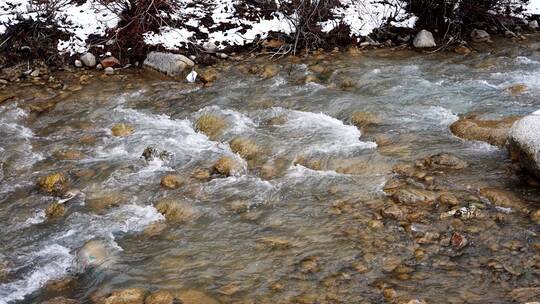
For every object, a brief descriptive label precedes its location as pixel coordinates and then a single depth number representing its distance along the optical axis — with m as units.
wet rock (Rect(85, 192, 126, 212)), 4.87
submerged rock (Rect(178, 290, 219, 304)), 3.57
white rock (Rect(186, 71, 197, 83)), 7.89
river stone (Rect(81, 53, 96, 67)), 8.30
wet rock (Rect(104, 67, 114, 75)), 8.12
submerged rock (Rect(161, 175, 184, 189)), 5.16
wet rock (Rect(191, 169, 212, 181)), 5.30
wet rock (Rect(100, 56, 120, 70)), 8.27
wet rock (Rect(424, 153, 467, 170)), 5.04
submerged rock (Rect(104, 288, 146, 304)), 3.61
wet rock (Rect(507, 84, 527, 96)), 6.69
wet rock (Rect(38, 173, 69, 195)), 5.17
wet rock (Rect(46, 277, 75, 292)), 3.80
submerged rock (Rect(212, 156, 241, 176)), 5.34
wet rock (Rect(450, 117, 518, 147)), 5.40
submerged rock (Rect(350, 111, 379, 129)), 6.20
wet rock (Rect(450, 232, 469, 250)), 3.90
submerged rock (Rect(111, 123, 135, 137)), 6.30
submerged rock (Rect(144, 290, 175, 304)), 3.58
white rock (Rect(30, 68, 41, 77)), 8.02
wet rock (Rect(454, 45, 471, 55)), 8.47
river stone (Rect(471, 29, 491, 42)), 8.99
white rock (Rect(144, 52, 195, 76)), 8.07
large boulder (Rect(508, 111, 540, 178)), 4.45
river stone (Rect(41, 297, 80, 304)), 3.61
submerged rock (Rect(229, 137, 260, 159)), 5.73
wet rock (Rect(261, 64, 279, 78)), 7.92
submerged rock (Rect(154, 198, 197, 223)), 4.67
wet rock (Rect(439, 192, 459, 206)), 4.42
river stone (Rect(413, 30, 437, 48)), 8.82
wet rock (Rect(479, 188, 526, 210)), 4.34
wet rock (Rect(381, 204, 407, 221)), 4.32
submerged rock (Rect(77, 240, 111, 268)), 4.02
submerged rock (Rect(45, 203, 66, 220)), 4.74
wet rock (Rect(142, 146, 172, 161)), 5.70
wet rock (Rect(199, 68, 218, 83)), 7.85
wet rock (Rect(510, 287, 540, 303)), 3.27
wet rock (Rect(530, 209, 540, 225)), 4.12
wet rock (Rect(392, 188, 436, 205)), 4.49
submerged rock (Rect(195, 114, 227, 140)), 6.27
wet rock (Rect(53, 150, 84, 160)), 5.81
